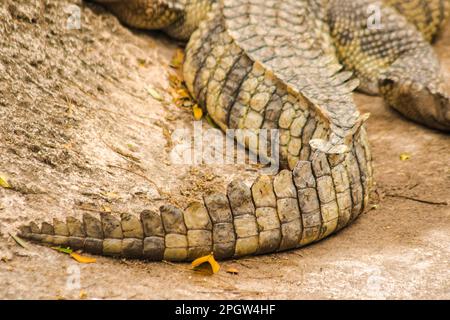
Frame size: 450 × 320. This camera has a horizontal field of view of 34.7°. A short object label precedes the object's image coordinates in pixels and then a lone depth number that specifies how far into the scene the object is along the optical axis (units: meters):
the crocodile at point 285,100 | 2.78
